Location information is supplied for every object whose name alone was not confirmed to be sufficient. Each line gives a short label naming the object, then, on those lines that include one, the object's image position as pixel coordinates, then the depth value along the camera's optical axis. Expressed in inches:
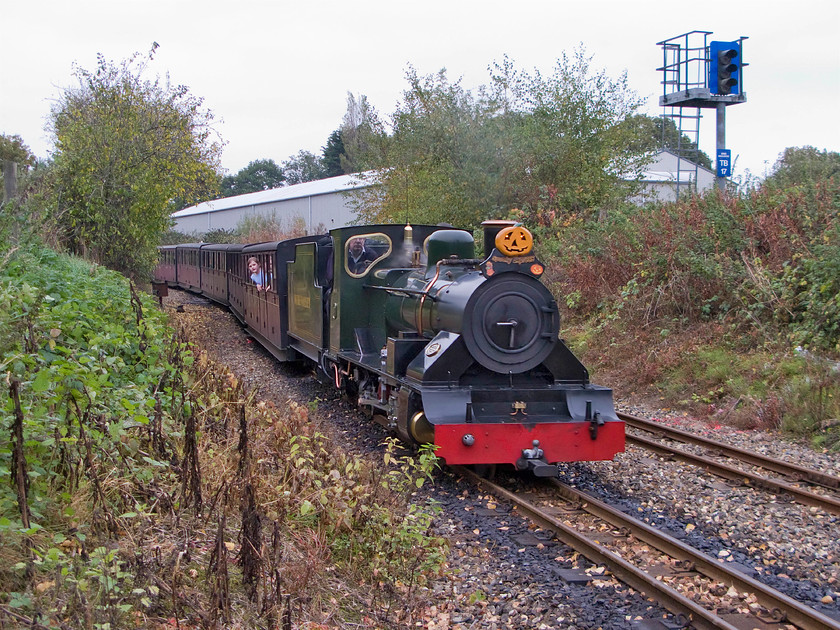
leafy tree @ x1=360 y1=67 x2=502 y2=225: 756.6
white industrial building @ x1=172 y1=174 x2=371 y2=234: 1483.8
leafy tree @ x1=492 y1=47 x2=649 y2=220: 740.6
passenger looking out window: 595.5
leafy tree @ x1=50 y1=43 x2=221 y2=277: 689.0
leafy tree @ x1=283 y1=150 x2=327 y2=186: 3088.1
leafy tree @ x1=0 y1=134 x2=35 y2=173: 1185.2
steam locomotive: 271.7
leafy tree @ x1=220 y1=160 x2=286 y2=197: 3086.6
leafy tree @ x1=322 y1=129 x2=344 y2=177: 2669.8
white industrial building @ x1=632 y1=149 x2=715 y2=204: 741.1
